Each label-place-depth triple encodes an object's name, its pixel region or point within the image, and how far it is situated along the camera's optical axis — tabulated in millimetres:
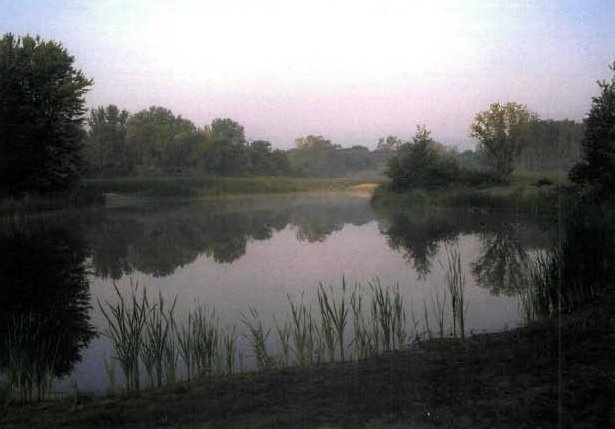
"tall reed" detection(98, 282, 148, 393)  5348
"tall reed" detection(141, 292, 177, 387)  5438
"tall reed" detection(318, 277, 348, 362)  5953
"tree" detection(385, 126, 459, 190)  39925
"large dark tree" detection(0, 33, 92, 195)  29734
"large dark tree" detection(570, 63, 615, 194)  19766
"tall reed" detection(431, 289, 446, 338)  6736
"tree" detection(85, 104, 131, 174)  77500
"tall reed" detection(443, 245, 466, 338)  6764
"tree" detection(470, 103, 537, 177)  37938
